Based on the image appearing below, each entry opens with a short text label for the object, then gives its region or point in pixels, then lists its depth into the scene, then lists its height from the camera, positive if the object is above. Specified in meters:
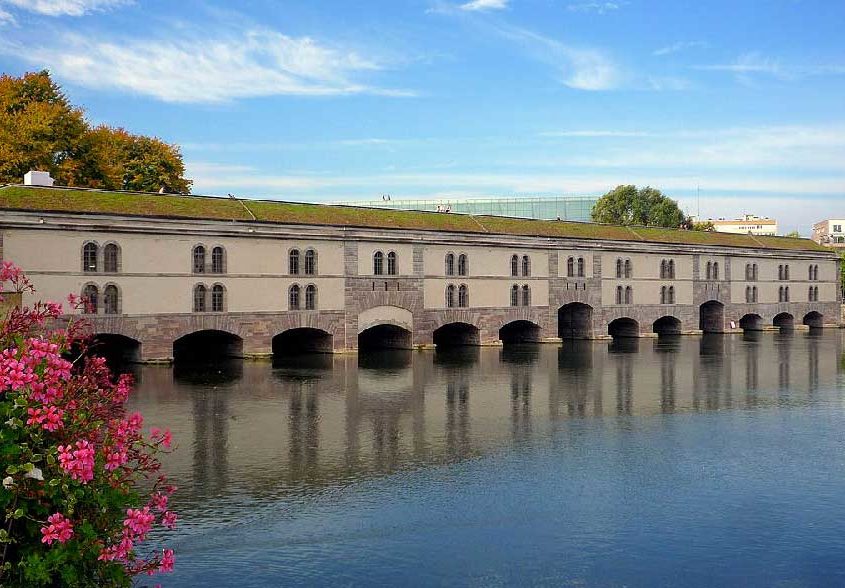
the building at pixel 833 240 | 143.65 +11.64
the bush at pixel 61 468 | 8.49 -1.72
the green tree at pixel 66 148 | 57.88 +11.54
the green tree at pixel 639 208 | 110.69 +12.04
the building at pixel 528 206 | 145.62 +16.30
